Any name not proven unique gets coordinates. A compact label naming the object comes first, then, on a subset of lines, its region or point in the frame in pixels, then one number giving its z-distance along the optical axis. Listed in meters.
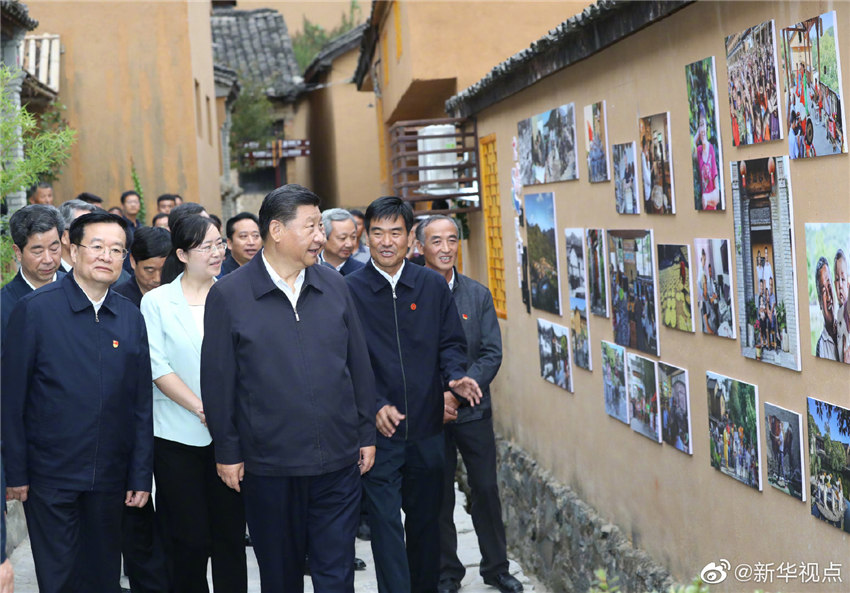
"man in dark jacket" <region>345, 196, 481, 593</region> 5.95
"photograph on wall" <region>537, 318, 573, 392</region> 8.51
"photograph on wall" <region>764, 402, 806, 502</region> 4.80
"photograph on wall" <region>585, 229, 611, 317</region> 7.38
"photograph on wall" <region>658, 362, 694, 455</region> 6.07
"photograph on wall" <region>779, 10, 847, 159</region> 4.24
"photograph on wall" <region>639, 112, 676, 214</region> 6.05
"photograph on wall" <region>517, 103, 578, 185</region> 8.06
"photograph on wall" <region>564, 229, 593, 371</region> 7.88
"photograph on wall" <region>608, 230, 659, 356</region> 6.48
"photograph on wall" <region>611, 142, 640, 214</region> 6.67
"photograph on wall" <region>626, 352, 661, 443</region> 6.57
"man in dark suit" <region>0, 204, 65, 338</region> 5.77
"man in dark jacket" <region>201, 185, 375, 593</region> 4.82
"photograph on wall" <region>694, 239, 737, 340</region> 5.38
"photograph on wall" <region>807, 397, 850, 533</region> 4.38
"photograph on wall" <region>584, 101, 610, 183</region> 7.20
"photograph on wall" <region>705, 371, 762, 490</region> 5.23
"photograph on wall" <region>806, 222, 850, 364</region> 4.29
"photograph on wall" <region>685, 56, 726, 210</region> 5.39
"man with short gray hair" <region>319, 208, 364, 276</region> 7.92
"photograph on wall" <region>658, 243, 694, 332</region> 5.89
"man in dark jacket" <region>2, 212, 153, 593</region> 4.86
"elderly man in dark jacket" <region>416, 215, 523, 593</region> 7.11
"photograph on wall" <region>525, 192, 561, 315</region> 8.70
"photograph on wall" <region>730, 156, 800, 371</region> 4.72
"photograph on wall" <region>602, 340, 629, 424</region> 7.12
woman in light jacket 5.61
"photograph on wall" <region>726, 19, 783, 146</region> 4.75
